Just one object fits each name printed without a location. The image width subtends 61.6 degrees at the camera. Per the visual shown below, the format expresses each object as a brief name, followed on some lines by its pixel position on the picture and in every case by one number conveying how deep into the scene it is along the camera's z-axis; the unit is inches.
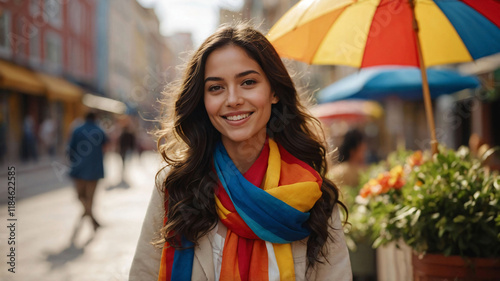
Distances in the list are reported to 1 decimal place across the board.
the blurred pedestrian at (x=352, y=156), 209.6
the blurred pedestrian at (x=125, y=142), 516.7
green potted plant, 85.5
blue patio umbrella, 209.0
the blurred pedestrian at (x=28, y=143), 665.0
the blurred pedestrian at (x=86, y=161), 245.9
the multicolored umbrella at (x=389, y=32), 102.0
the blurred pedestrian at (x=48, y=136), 713.6
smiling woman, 66.3
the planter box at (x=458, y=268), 85.1
